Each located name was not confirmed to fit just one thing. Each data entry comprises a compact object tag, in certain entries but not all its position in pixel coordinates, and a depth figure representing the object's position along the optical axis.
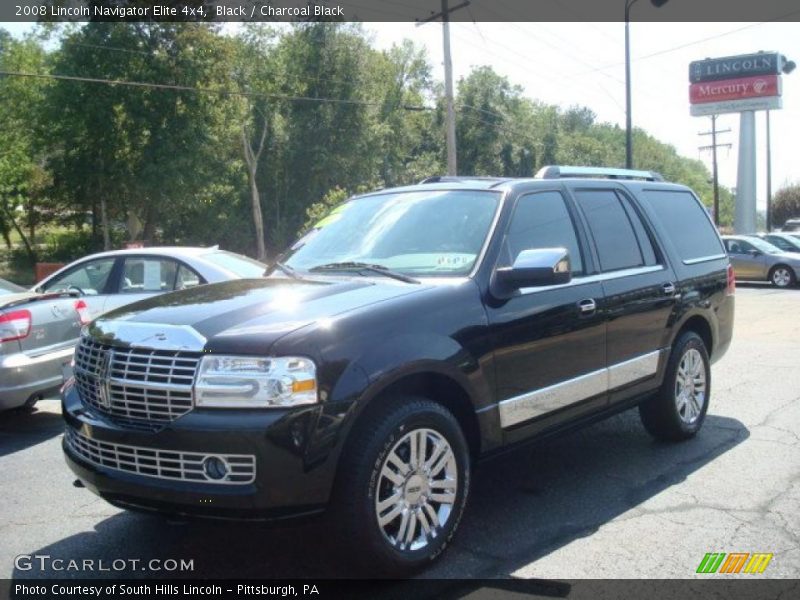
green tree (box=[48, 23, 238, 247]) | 31.95
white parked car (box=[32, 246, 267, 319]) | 8.60
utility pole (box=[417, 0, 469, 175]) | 23.80
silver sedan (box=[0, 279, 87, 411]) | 6.53
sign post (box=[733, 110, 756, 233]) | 45.22
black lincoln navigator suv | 3.38
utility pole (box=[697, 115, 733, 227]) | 51.81
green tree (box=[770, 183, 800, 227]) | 60.34
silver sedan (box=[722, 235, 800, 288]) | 23.14
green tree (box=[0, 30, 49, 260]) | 34.91
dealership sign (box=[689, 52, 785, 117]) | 45.03
